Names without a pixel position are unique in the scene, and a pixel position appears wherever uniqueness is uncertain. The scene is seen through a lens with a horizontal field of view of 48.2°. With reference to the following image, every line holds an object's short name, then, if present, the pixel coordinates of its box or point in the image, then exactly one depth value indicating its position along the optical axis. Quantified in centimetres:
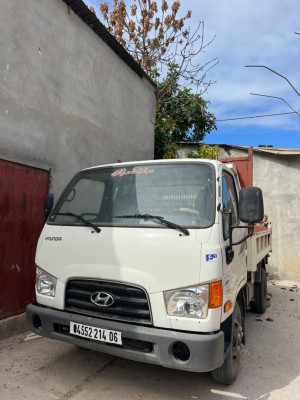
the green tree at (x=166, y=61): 1280
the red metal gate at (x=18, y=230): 448
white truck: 257
